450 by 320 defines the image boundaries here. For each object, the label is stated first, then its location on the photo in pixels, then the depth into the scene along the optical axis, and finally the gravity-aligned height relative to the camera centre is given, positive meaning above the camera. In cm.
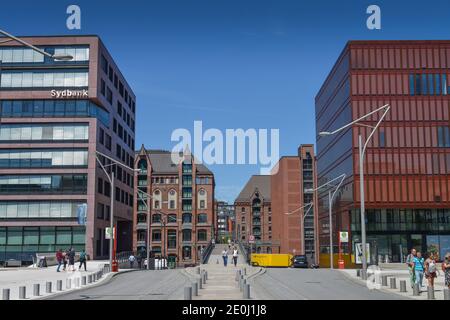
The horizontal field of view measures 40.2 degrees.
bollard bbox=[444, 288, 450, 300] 2034 -196
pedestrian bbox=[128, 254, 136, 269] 6517 -281
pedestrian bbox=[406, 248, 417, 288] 2724 -141
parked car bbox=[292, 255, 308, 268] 6378 -284
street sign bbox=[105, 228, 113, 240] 4391 +8
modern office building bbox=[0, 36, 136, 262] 7431 +1089
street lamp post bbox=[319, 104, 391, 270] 3553 +68
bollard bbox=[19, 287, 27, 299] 2395 -229
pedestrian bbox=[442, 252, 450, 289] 2369 -132
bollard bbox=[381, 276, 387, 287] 3062 -230
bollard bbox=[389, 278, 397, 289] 2924 -230
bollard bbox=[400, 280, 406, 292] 2738 -228
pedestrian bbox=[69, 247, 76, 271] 4447 -165
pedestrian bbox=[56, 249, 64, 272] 4577 -171
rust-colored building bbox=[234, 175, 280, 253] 16562 +614
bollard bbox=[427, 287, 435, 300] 2264 -214
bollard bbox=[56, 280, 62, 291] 2898 -241
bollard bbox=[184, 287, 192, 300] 2047 -195
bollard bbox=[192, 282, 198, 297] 2458 -222
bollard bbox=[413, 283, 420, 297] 2533 -227
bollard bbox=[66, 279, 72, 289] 3104 -254
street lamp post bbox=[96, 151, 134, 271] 4359 -77
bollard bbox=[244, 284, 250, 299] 2267 -209
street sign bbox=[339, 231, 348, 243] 4808 -12
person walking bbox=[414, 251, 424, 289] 2670 -143
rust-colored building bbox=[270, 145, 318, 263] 13525 +836
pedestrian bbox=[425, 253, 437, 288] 2488 -142
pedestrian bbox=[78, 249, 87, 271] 4562 -178
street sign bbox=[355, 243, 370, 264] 4938 -163
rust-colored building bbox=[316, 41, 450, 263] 7288 +1043
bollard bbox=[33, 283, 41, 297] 2586 -239
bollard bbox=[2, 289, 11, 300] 2198 -218
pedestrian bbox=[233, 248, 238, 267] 5341 -193
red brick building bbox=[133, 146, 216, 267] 12838 +582
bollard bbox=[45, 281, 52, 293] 2753 -238
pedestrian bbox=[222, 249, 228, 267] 5249 -194
